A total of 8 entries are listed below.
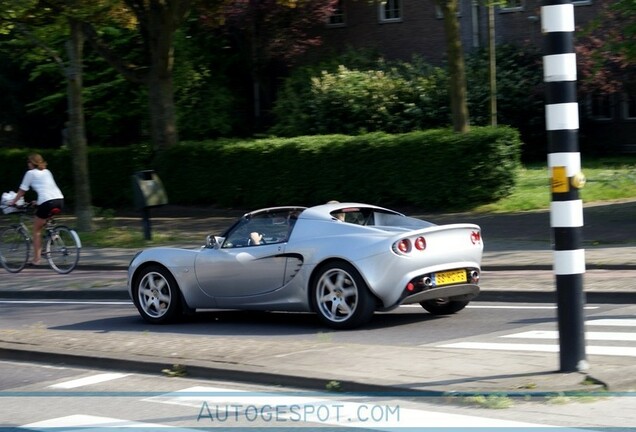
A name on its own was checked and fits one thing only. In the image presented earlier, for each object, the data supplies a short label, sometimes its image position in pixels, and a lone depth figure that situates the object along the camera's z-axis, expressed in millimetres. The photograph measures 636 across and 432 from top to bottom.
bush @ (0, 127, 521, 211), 23328
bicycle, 17828
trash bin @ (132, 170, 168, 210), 20266
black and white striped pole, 7469
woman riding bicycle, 17812
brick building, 35406
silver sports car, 10523
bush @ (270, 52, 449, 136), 32406
